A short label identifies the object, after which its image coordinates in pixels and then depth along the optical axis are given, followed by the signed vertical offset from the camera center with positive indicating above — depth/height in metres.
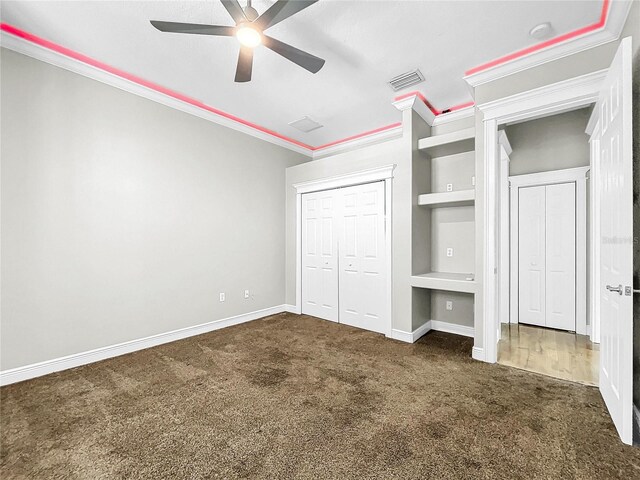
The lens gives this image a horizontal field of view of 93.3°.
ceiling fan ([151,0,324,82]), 1.94 +1.46
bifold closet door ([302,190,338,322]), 4.48 -0.25
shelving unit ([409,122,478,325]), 3.62 +0.16
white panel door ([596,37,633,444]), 1.71 -0.02
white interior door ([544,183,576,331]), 3.89 -0.21
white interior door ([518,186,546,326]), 4.10 -0.21
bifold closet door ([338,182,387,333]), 3.94 -0.24
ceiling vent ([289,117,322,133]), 4.38 +1.73
